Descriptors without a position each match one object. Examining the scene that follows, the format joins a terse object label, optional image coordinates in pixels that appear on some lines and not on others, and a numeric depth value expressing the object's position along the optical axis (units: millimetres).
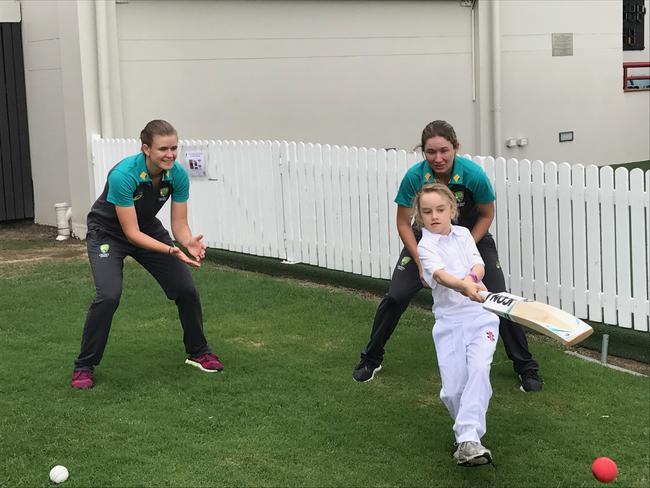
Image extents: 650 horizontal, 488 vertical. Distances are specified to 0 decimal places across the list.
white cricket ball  4566
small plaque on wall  17078
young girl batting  4562
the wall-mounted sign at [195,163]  11039
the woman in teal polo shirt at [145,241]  5848
